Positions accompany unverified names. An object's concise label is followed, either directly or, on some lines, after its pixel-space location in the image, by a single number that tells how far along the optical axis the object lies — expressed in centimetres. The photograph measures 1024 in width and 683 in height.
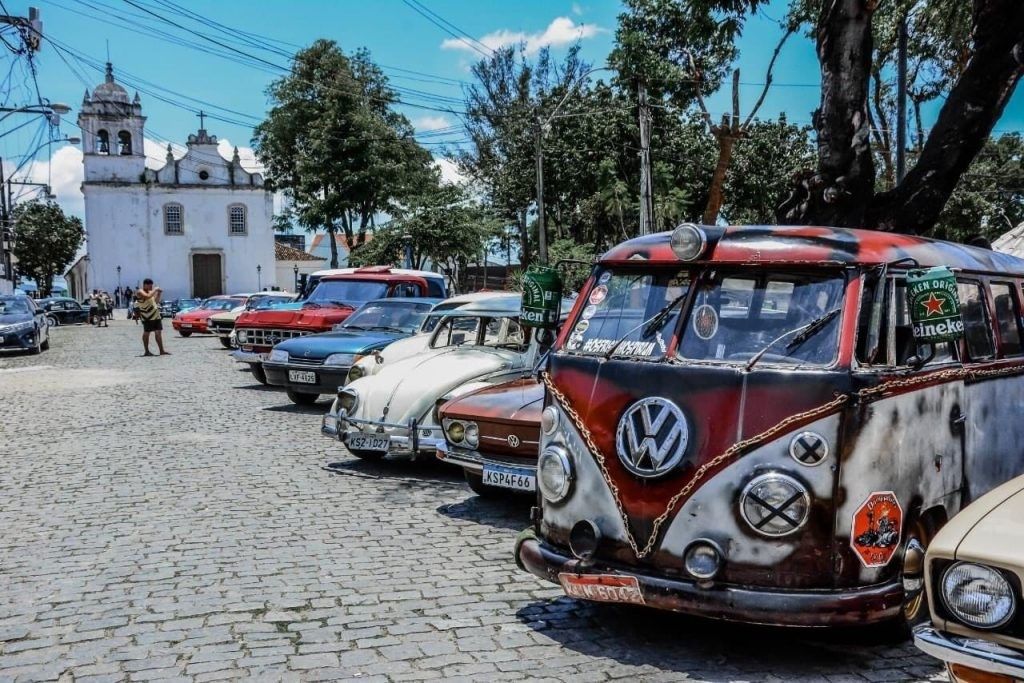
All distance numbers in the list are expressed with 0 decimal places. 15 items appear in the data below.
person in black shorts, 2106
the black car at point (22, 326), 2306
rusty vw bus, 414
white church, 5850
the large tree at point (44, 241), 7150
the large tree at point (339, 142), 4712
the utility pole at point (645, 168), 2158
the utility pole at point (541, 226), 2716
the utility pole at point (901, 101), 1827
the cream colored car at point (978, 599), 311
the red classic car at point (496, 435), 685
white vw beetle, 827
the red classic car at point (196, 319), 3139
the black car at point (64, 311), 4319
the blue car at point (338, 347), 1198
